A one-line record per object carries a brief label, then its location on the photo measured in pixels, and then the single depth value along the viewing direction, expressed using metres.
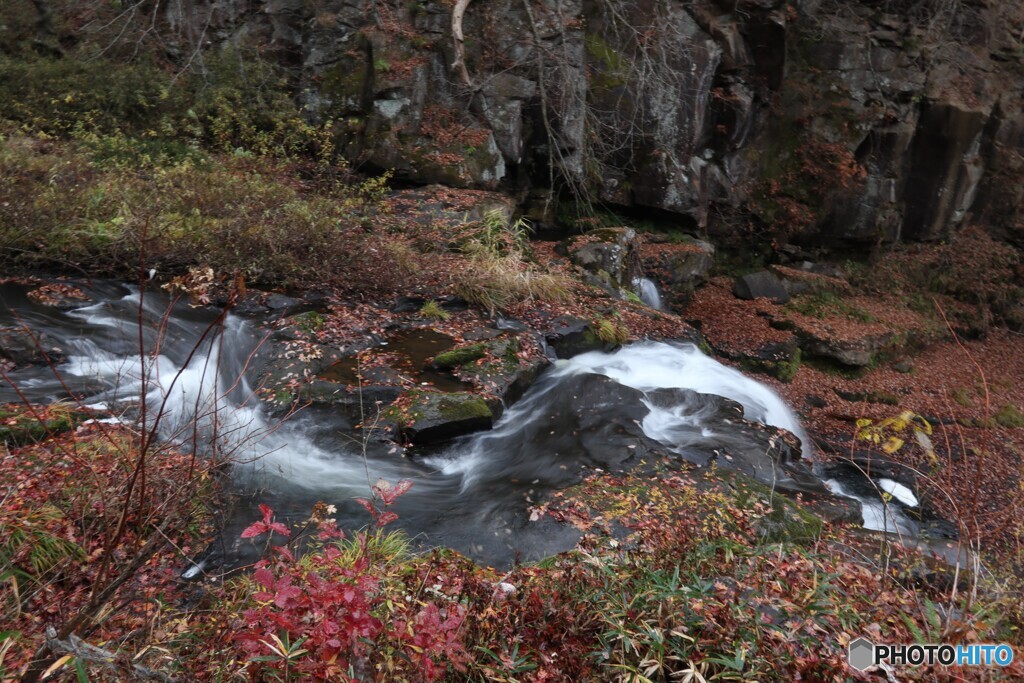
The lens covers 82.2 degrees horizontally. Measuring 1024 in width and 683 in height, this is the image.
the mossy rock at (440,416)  6.37
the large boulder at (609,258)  11.42
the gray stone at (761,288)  13.84
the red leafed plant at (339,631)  2.42
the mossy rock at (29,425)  4.66
